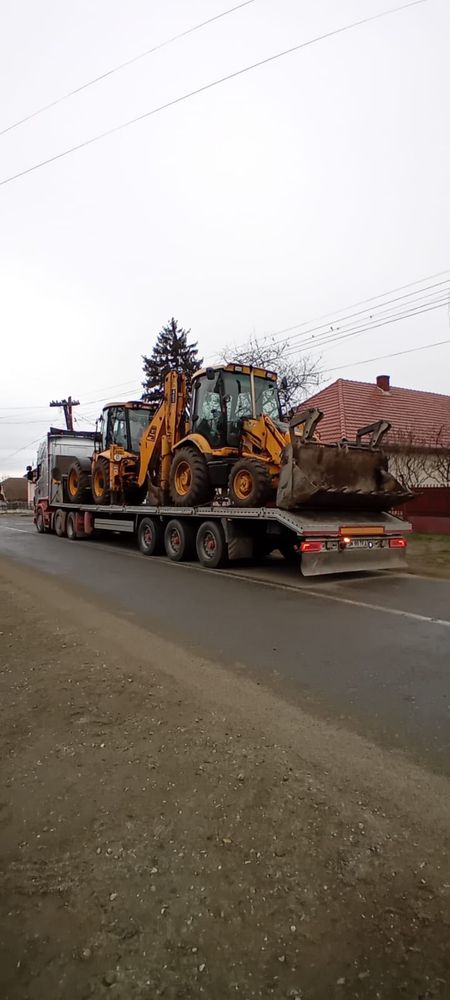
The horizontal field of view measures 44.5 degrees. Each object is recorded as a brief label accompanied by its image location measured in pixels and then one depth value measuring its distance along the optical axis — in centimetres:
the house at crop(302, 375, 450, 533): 1720
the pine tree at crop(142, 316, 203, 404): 4128
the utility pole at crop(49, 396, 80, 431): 4669
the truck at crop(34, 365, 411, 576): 898
